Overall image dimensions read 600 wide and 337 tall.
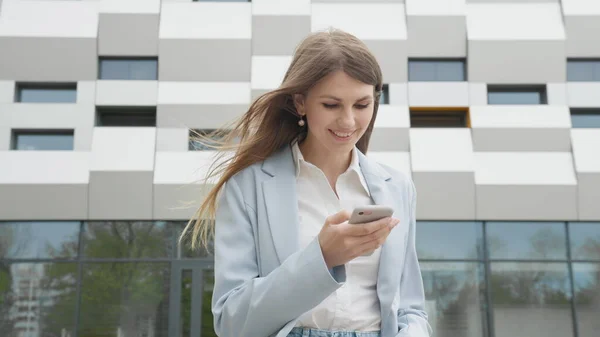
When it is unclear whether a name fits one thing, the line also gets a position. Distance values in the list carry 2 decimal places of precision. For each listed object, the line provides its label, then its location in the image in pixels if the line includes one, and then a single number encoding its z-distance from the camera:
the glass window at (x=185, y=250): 12.02
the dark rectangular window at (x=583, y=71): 12.59
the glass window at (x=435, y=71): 12.64
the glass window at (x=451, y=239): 12.06
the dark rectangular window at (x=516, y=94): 12.59
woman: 1.66
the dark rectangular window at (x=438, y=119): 12.73
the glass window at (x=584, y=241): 12.09
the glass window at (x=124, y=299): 11.73
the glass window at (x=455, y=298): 11.81
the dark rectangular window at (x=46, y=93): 12.55
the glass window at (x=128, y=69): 12.62
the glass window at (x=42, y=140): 12.22
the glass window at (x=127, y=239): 11.97
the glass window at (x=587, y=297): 11.79
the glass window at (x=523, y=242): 12.09
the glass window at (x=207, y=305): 11.80
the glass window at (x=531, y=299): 11.81
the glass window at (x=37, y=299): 11.72
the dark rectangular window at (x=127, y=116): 12.59
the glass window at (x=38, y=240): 11.97
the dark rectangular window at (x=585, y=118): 12.48
